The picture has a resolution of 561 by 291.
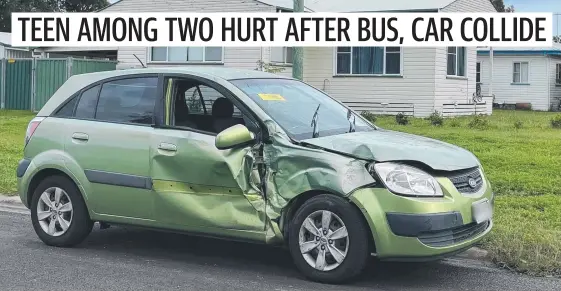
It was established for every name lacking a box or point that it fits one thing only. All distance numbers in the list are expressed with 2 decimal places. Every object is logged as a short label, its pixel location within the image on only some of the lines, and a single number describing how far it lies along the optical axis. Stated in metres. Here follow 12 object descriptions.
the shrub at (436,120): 18.37
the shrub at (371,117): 18.89
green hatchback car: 5.22
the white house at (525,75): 32.34
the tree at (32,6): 47.97
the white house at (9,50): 31.27
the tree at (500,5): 69.82
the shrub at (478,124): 17.38
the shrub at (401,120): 18.61
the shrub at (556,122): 18.06
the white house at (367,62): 22.48
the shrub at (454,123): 18.27
